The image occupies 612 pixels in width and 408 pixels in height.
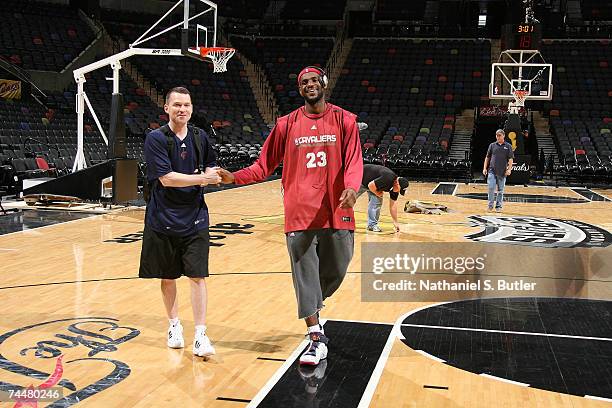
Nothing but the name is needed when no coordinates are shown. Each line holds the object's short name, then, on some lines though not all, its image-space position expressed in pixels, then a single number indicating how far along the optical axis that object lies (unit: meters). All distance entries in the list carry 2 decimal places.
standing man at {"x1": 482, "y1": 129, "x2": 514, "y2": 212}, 13.94
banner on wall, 23.41
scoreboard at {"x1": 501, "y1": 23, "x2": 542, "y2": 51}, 22.83
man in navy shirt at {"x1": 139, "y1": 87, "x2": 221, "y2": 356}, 4.44
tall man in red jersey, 4.43
